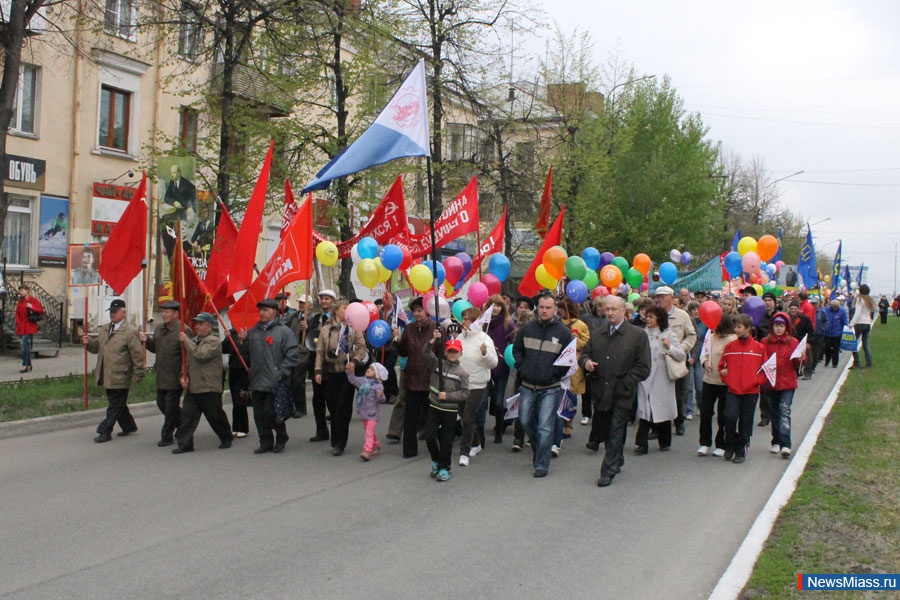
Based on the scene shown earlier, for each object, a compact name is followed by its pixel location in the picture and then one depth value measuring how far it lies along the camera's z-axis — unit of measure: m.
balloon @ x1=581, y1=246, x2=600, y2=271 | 15.79
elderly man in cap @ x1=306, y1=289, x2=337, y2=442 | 10.43
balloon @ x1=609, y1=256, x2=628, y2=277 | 17.27
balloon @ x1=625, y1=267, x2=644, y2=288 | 17.45
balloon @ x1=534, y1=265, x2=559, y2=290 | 12.84
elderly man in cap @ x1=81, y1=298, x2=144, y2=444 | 10.16
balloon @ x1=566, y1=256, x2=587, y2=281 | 13.32
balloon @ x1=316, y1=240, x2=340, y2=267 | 12.65
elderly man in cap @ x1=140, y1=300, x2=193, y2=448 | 9.99
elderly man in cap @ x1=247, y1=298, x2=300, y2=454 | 9.63
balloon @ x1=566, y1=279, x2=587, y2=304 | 12.16
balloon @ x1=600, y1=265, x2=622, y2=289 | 15.34
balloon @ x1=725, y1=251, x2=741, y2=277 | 17.39
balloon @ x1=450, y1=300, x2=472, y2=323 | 10.58
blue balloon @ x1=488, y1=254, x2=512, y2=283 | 13.09
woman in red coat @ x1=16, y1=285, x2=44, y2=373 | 17.50
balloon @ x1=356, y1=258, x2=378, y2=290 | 11.09
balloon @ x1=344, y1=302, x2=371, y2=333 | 9.47
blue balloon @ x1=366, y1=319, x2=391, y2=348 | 9.48
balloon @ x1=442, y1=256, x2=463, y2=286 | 12.55
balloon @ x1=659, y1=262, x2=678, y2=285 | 17.30
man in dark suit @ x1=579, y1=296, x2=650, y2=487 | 8.36
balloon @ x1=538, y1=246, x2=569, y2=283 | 12.49
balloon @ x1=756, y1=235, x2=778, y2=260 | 17.21
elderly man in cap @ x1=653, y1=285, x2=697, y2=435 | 10.58
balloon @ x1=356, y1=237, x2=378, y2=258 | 11.60
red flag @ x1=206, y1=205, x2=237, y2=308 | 10.27
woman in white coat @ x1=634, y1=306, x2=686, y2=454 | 9.78
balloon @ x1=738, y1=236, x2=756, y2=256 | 17.59
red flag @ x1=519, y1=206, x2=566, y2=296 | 13.36
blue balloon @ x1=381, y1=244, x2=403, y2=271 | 11.02
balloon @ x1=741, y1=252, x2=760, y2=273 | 17.05
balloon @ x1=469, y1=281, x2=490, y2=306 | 11.44
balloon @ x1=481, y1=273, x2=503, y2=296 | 11.99
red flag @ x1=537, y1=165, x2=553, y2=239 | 16.22
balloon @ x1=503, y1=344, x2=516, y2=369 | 10.15
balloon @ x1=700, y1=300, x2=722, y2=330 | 10.38
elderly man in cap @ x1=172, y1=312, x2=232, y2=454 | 9.62
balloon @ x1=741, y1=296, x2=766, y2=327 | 12.14
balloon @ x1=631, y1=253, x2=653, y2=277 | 17.53
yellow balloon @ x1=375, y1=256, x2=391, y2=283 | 11.36
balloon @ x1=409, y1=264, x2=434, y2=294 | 10.62
